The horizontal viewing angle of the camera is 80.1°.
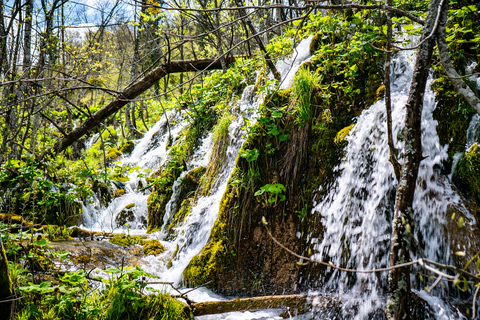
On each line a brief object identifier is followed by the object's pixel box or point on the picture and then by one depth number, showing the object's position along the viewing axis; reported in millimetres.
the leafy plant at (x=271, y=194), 3561
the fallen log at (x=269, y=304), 2771
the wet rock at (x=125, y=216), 7152
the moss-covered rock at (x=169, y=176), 6590
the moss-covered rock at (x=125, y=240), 5270
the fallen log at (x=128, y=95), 5051
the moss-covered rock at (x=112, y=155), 10664
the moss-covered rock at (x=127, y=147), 10891
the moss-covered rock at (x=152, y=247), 4977
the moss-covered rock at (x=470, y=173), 2564
